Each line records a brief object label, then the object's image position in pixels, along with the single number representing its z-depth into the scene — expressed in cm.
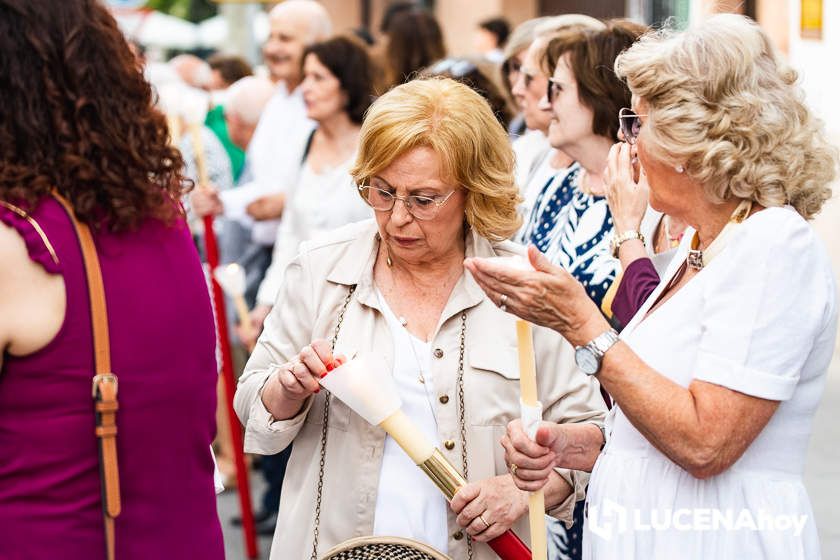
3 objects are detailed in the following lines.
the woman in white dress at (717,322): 444
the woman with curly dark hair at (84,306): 441
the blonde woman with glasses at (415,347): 551
